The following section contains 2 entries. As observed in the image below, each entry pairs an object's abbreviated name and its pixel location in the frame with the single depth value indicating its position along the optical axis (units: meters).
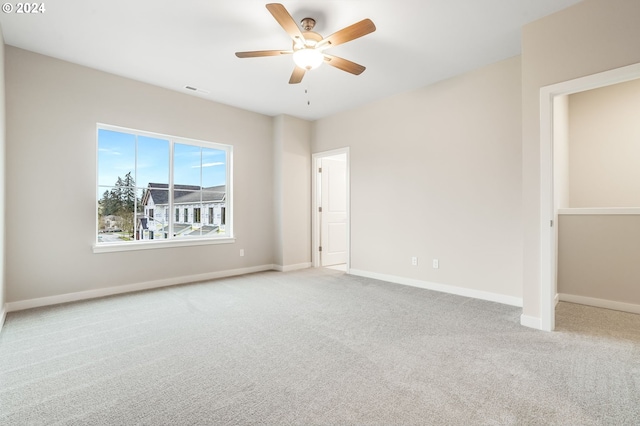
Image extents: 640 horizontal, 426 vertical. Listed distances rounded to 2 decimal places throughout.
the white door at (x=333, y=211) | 6.04
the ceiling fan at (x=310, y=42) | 2.30
